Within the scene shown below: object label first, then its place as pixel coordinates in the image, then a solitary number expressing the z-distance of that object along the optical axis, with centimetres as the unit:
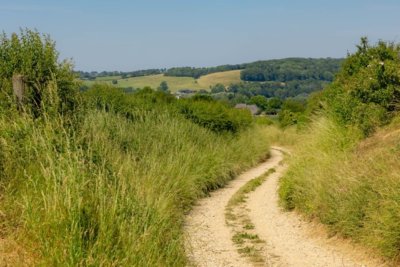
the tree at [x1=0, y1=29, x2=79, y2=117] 1483
